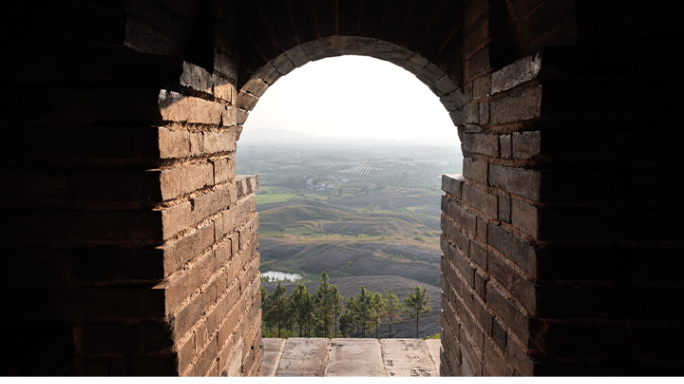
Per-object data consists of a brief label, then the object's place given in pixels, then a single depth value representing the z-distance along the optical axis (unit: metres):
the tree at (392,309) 16.44
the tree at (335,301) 15.70
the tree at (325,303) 15.17
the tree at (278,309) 13.48
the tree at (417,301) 13.62
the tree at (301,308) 13.77
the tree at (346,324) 15.16
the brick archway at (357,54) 3.19
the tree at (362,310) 15.24
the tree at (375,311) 15.42
